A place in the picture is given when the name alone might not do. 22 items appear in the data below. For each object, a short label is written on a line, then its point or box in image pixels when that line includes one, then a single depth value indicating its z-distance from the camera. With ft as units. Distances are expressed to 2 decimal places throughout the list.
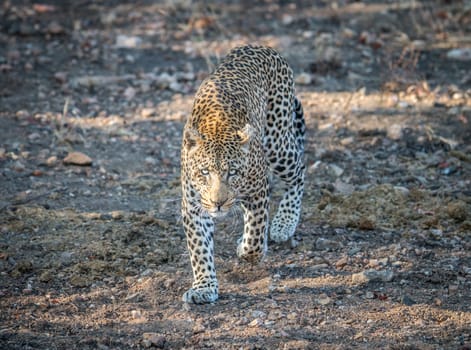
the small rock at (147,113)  83.87
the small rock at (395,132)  78.86
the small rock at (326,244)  59.57
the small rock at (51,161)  72.74
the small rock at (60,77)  90.43
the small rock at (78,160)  72.79
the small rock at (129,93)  88.02
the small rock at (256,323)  48.98
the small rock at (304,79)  90.48
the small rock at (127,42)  101.45
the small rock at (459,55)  97.46
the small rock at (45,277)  54.82
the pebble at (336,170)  72.23
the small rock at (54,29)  102.68
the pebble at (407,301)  51.37
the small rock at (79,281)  54.60
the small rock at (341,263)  56.60
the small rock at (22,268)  55.42
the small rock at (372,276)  54.03
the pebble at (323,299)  51.72
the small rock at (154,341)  46.91
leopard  50.24
